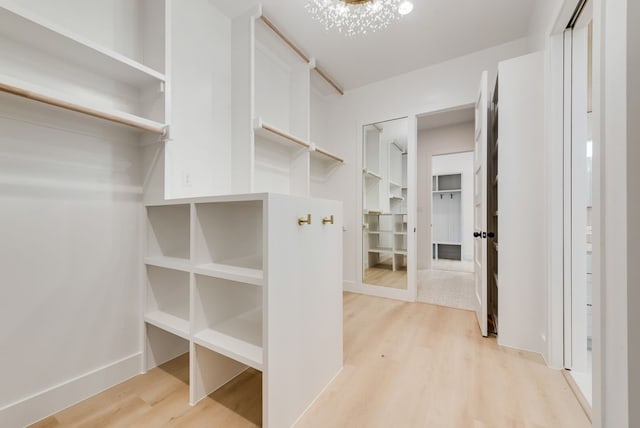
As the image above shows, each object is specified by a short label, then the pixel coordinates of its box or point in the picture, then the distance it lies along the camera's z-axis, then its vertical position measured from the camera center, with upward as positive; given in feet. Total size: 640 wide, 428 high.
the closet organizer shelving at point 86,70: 3.39 +2.38
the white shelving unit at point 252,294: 3.58 -1.48
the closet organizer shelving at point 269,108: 6.64 +3.19
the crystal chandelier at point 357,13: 5.57 +4.83
